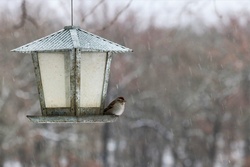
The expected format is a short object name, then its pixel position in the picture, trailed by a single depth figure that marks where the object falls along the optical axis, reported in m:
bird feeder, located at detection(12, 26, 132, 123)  10.96
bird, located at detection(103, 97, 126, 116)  11.79
